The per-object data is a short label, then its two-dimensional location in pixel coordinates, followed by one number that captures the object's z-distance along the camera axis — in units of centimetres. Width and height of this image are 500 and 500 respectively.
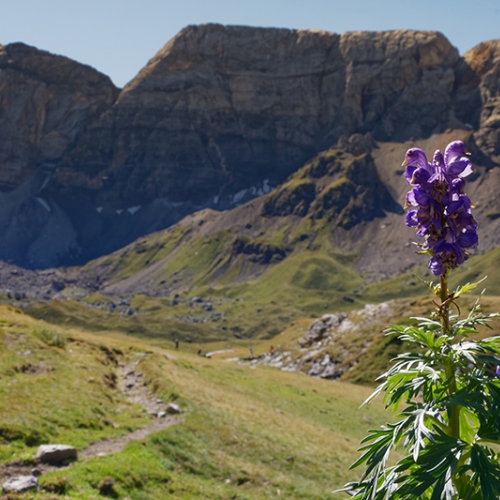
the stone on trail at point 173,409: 3338
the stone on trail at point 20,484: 1620
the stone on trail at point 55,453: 2028
